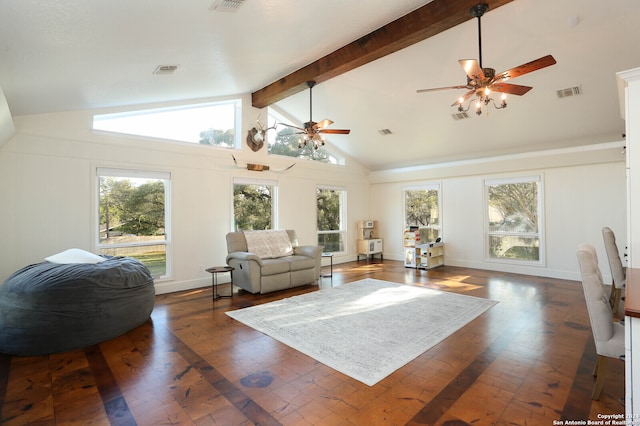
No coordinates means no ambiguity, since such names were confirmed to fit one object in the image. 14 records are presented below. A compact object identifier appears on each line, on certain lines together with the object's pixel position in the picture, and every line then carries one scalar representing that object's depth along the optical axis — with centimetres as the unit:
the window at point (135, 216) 460
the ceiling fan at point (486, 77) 280
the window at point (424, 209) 776
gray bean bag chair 280
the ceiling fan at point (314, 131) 465
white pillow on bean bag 343
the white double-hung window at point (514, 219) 625
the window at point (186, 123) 477
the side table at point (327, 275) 623
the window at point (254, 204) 605
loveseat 484
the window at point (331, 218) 762
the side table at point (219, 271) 461
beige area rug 275
